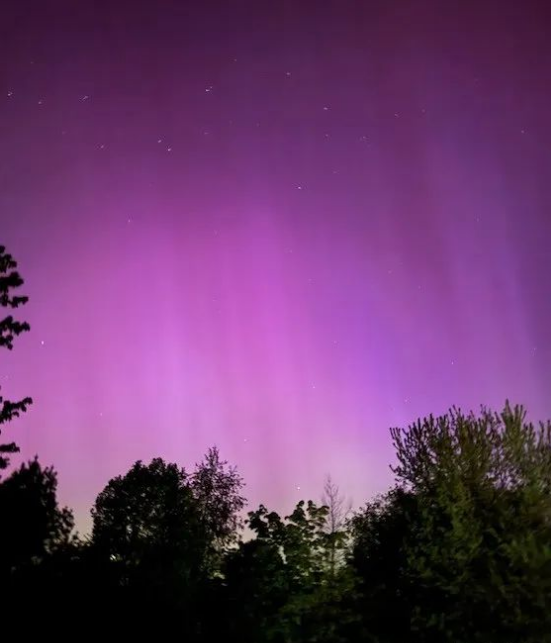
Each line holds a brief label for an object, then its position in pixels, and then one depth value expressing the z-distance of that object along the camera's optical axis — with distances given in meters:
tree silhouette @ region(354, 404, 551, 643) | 27.44
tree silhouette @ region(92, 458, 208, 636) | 28.03
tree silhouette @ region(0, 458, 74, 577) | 31.73
